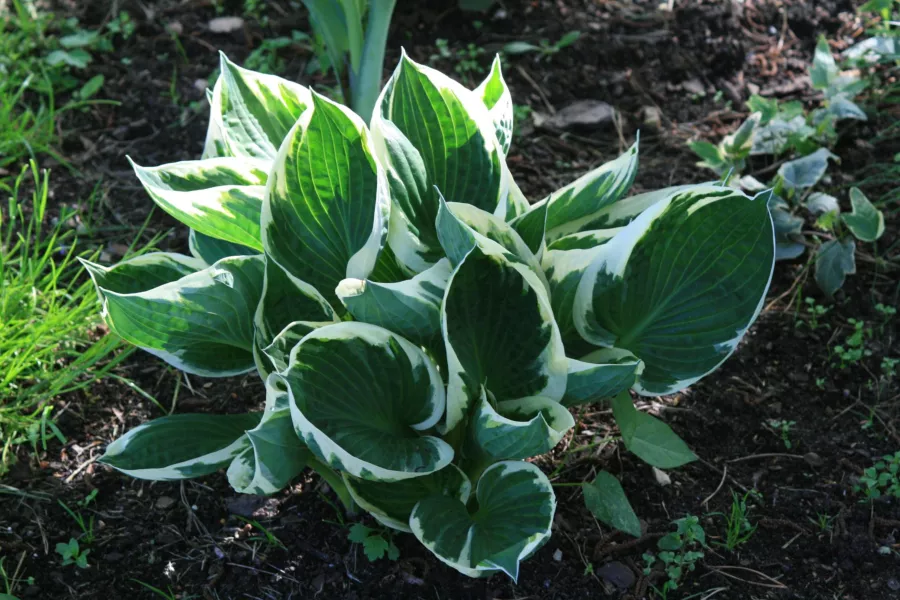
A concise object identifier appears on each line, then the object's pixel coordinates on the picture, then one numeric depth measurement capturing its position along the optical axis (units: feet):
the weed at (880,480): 4.80
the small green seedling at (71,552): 4.71
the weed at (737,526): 4.67
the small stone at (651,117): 6.02
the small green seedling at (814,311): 5.27
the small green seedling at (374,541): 4.60
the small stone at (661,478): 4.85
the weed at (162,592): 4.60
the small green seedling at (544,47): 6.31
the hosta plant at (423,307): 4.27
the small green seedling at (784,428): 4.96
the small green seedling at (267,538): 4.69
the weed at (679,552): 4.60
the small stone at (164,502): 4.85
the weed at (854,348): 5.14
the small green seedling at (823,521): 4.72
